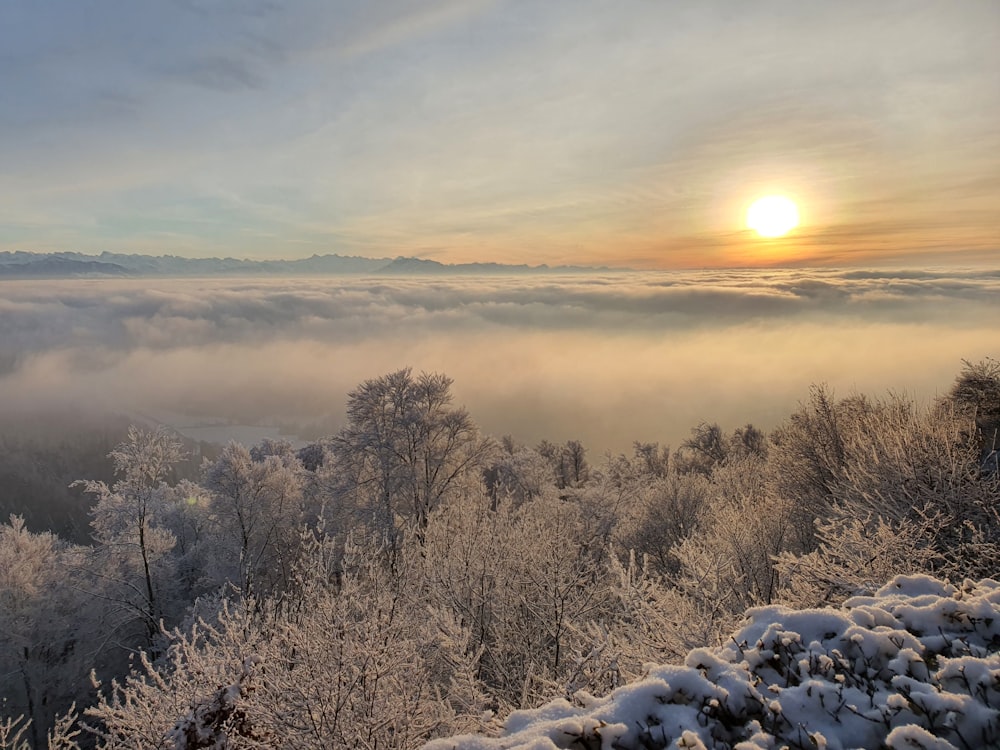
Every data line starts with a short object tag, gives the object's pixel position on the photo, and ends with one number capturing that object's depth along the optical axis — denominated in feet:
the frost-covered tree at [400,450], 67.62
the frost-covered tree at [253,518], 72.43
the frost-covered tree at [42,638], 64.95
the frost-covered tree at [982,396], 51.08
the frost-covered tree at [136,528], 57.98
